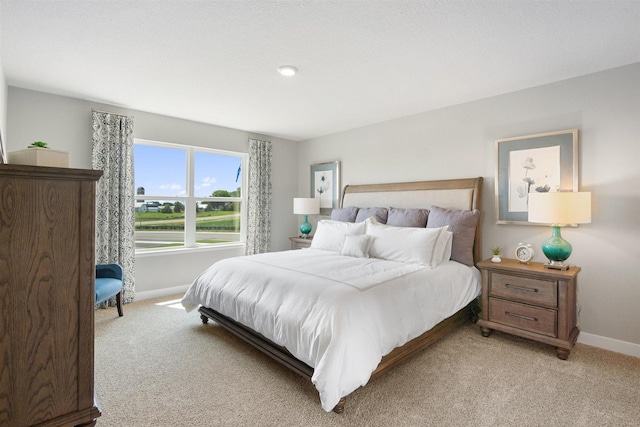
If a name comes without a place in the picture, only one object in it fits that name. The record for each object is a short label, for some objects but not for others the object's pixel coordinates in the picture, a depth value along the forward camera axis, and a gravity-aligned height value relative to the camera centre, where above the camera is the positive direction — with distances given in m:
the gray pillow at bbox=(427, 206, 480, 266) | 3.20 -0.17
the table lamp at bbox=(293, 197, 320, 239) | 5.07 +0.09
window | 4.30 +0.25
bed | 1.92 -0.62
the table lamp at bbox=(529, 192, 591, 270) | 2.57 +0.00
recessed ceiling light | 2.73 +1.30
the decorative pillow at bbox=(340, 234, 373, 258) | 3.32 -0.37
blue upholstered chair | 3.08 -0.74
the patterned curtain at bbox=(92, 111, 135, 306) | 3.69 +0.21
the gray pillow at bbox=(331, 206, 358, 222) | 4.36 -0.02
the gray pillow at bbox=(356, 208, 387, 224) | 4.00 -0.02
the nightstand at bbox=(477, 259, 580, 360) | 2.56 -0.80
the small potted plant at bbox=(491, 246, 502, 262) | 3.09 -0.43
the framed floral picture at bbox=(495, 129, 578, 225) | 2.93 +0.46
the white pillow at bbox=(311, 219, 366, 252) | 3.69 -0.26
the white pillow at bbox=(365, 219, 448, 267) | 2.94 -0.32
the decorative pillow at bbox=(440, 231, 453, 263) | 3.09 -0.35
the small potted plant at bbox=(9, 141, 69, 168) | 1.15 +0.21
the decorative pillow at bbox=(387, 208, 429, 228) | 3.60 -0.06
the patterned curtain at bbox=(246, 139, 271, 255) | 5.10 +0.24
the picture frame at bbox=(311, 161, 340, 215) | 5.12 +0.49
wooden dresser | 0.94 -0.27
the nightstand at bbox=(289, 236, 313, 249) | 4.85 -0.49
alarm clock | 2.97 -0.39
